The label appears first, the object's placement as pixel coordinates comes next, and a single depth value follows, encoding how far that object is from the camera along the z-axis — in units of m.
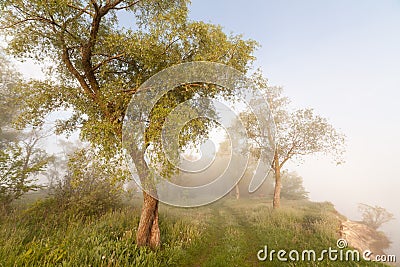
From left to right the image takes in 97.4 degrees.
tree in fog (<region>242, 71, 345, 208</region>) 21.95
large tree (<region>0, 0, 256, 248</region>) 8.21
